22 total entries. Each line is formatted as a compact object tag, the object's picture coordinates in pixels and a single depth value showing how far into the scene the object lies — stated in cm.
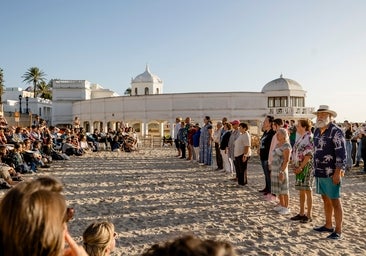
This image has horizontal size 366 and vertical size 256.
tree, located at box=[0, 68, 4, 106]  6247
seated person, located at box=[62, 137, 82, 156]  2020
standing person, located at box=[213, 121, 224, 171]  1421
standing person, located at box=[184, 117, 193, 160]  1751
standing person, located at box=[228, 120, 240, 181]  1149
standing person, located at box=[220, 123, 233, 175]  1263
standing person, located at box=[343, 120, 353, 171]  1612
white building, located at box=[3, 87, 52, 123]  7194
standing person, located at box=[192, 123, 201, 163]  1653
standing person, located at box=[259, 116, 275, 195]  884
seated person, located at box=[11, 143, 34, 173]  1225
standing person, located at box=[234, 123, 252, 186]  1028
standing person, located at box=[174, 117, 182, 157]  1898
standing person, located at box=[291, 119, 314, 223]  661
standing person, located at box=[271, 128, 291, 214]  730
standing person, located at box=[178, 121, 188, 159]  1809
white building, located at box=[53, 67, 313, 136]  4209
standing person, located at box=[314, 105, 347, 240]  567
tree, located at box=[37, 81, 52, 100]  8412
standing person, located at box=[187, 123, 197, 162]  1680
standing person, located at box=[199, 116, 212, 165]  1498
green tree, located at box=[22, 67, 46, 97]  7962
